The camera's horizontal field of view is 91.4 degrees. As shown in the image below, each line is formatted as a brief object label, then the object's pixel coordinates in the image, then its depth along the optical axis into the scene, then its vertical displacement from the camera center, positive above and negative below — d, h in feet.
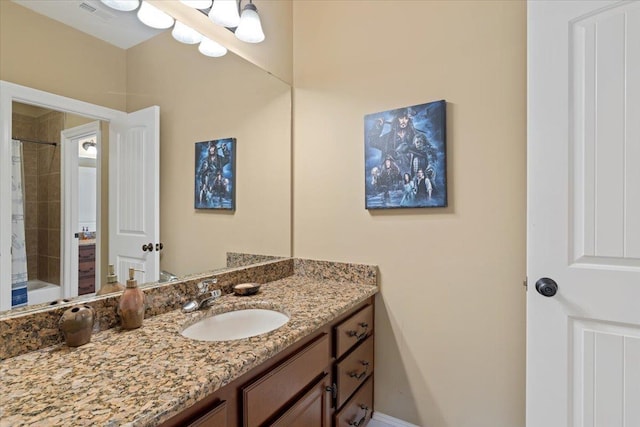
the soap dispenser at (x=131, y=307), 3.34 -1.01
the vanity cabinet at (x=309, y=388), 2.60 -1.84
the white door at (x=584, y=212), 3.41 +0.00
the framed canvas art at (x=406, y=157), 4.79 +0.89
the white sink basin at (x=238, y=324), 3.94 -1.47
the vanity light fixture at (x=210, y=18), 3.98 +2.96
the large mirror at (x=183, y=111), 3.13 +1.41
